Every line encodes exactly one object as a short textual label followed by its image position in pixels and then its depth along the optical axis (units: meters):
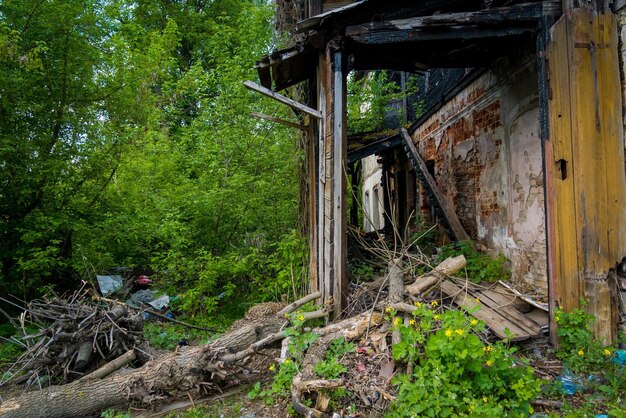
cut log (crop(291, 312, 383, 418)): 3.12
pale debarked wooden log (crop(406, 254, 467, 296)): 4.58
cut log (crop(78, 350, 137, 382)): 4.15
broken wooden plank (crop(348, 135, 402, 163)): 9.17
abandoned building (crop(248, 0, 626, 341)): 3.74
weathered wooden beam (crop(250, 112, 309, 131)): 5.22
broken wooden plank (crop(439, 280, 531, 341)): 3.96
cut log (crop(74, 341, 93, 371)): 4.55
